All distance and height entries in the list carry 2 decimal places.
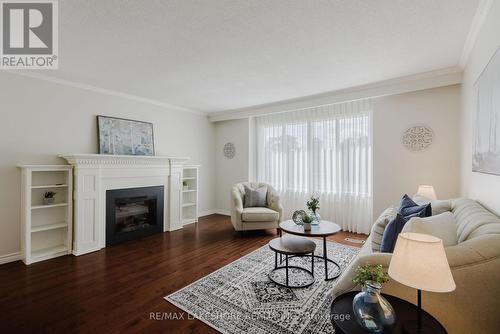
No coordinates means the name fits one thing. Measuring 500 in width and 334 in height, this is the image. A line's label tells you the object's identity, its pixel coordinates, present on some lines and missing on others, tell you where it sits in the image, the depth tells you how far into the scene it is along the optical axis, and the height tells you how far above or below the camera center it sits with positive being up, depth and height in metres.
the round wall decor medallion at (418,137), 3.66 +0.49
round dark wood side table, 1.16 -0.78
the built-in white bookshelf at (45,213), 3.08 -0.65
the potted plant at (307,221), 2.85 -0.65
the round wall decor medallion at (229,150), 5.94 +0.45
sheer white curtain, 4.33 +0.19
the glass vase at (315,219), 3.05 -0.65
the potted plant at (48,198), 3.34 -0.43
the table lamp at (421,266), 1.02 -0.44
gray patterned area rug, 1.91 -1.25
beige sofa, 1.23 -0.65
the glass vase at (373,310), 1.15 -0.71
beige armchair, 4.20 -0.84
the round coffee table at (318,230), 2.67 -0.73
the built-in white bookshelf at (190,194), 5.22 -0.60
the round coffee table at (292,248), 2.42 -0.85
